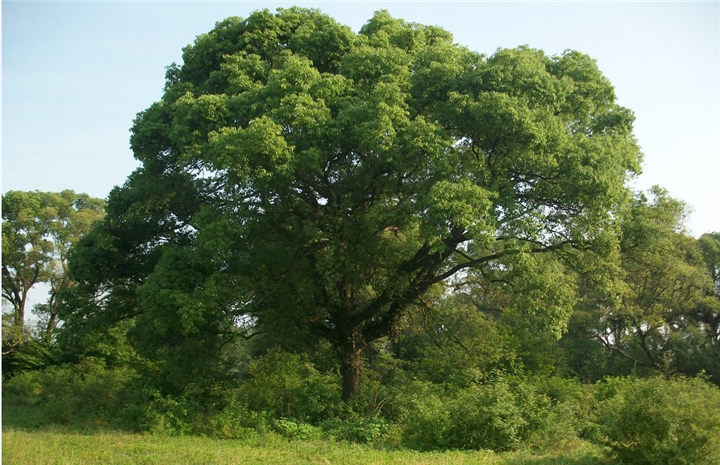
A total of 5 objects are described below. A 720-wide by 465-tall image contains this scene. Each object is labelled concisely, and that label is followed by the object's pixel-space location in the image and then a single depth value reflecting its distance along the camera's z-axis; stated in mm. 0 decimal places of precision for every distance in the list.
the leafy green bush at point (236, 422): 11656
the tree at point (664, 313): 22625
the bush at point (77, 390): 15133
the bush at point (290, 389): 13664
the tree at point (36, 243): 27375
